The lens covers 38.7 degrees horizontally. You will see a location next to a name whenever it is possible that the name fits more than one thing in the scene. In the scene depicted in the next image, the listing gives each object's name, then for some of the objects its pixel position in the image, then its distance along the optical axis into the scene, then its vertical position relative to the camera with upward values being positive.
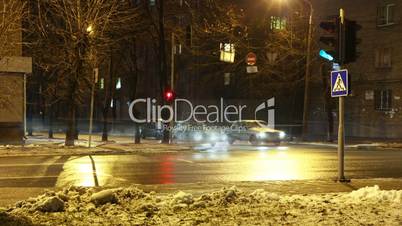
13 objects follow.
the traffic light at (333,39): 13.63 +1.92
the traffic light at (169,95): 30.45 +1.14
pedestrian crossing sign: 13.34 +0.82
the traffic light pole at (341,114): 13.49 +0.09
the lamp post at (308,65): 33.66 +3.15
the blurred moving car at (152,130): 41.44 -1.04
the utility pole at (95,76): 26.67 +1.85
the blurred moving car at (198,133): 35.19 -1.06
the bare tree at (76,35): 27.08 +4.02
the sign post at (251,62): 38.06 +3.69
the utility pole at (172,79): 30.67 +2.02
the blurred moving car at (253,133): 31.48 -0.89
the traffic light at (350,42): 13.60 +1.81
